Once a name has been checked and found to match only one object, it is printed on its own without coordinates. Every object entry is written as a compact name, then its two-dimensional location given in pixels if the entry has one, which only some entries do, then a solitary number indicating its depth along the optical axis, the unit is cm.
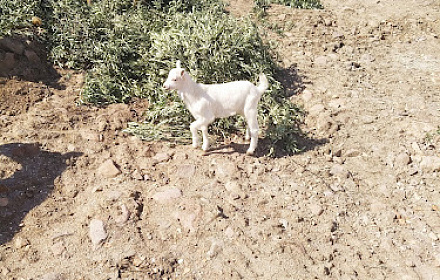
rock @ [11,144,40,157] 480
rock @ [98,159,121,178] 474
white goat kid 458
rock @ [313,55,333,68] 743
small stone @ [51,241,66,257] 382
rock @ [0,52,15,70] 607
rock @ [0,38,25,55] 621
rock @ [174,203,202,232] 413
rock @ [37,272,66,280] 359
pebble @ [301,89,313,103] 651
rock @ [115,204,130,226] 412
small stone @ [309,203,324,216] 451
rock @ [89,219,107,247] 393
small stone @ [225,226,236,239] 408
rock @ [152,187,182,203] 442
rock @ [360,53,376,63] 768
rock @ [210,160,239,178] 483
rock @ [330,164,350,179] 512
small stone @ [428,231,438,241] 434
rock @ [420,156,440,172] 514
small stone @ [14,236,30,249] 386
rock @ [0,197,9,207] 423
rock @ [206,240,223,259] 390
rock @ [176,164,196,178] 480
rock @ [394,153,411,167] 527
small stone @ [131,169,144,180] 475
